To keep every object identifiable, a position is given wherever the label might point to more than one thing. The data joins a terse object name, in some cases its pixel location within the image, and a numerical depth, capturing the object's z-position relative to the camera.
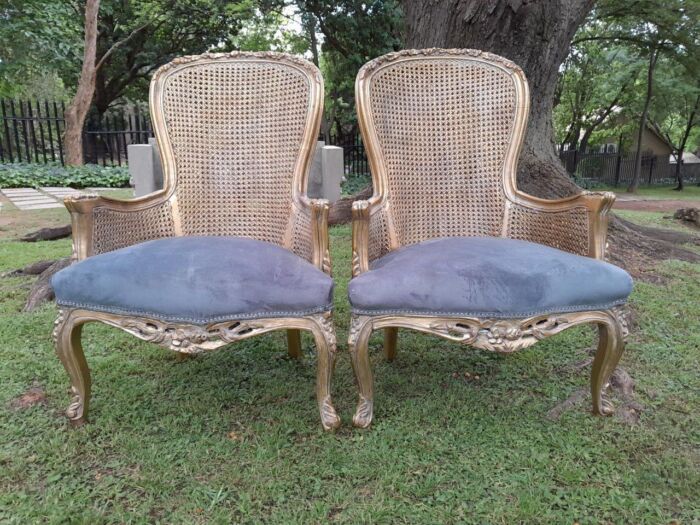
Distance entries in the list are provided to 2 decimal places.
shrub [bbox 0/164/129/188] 8.49
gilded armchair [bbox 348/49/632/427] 1.51
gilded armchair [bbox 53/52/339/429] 1.48
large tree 3.21
